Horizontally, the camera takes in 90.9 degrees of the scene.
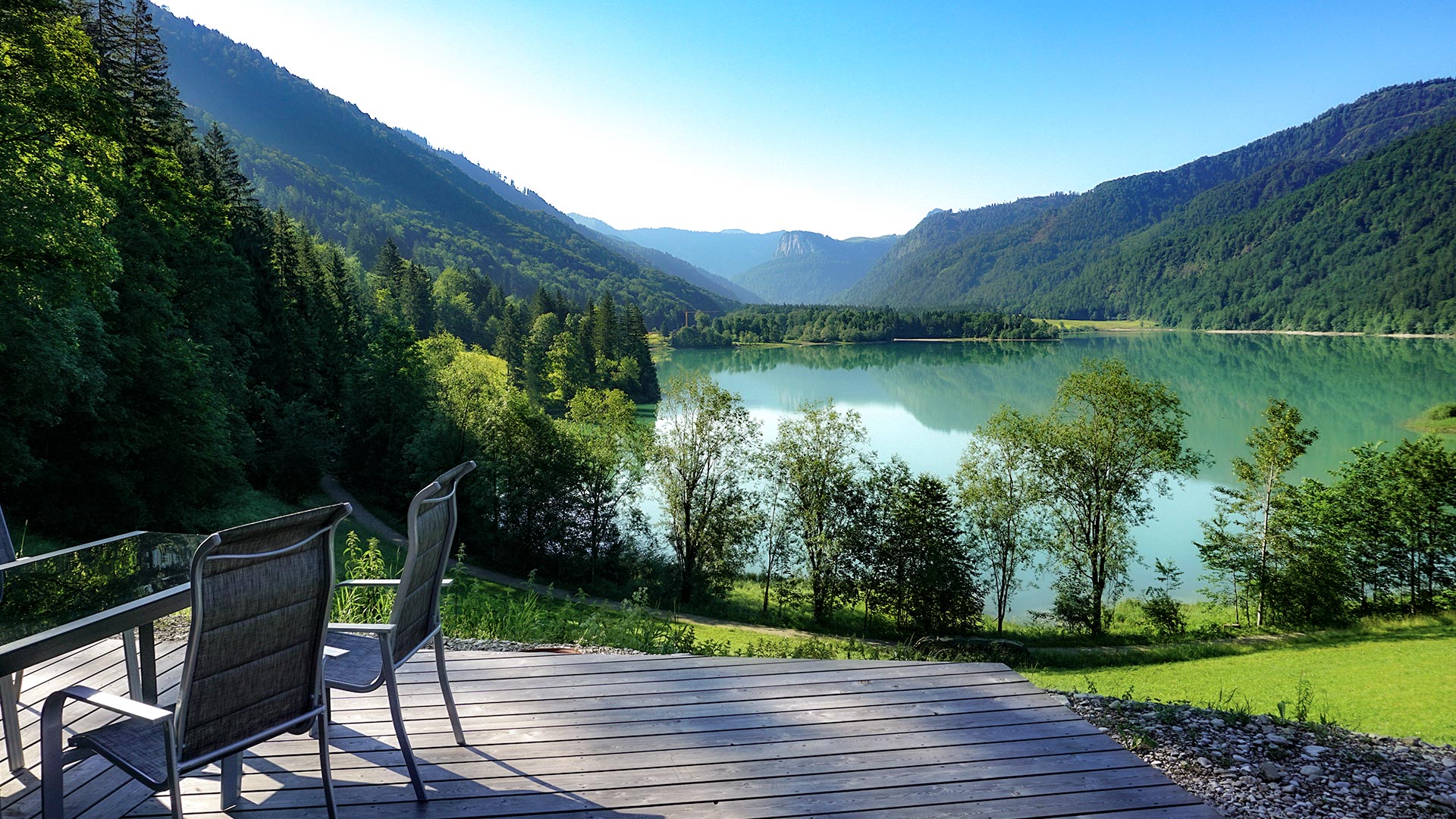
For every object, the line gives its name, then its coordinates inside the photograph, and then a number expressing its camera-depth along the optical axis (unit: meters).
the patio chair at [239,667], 1.89
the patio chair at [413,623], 2.59
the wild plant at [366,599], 5.71
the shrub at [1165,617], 17.88
